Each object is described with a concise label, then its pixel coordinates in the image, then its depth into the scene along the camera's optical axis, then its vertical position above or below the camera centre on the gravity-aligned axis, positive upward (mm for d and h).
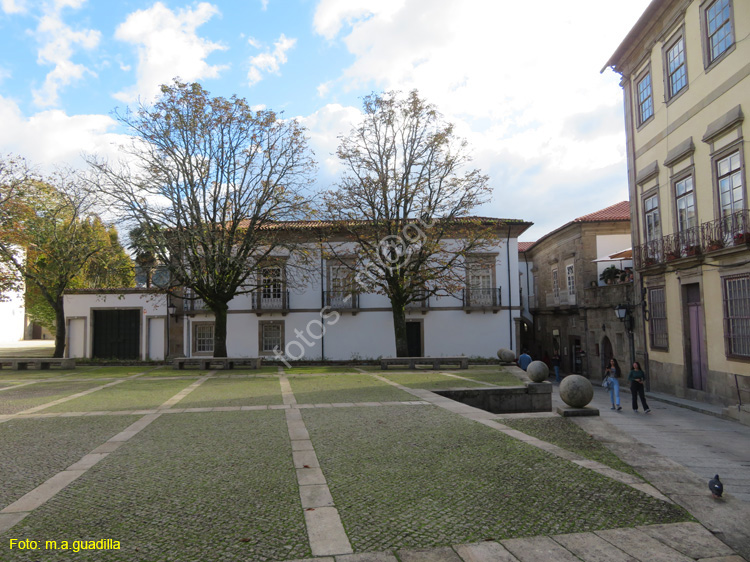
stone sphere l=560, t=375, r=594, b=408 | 9195 -1341
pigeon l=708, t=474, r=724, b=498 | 4959 -1650
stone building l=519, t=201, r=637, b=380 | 22328 +1134
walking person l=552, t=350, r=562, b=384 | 26016 -2425
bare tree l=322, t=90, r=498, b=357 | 21844 +4696
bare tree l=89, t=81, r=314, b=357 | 19844 +5014
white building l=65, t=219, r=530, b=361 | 28031 +107
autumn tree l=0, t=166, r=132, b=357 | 21938 +3883
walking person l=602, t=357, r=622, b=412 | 13825 -1846
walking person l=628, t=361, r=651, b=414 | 13398 -1773
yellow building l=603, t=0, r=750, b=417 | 13000 +3644
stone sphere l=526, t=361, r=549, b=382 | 12039 -1249
